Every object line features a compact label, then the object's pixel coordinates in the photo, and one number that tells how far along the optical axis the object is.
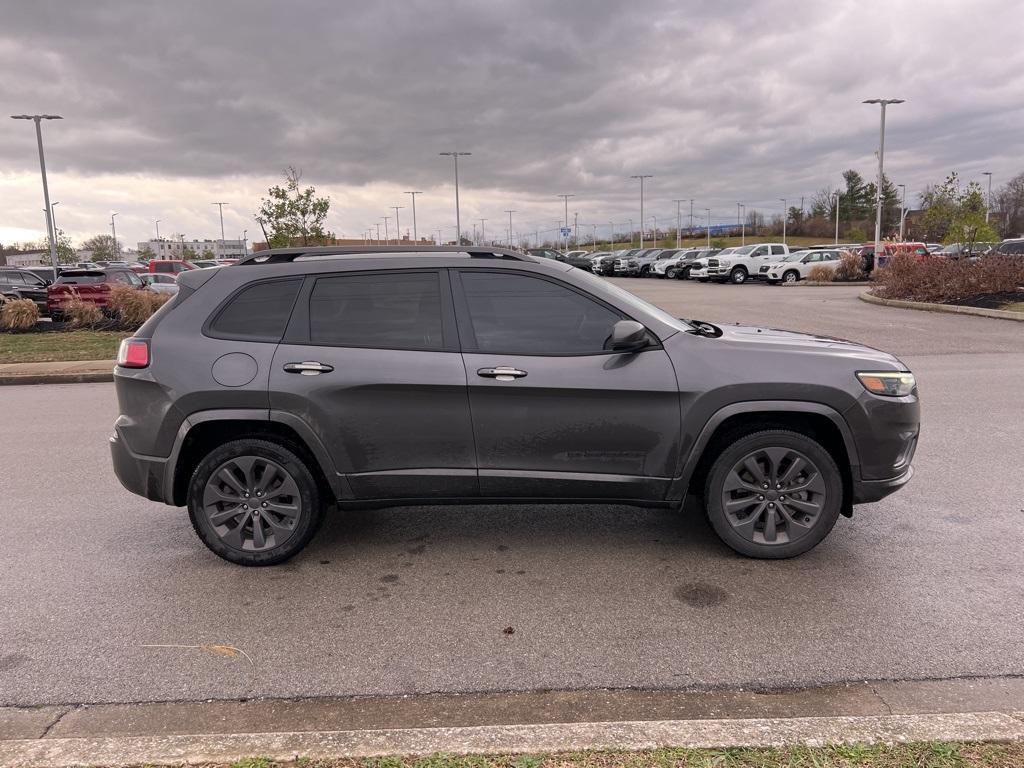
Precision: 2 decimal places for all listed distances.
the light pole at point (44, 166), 35.03
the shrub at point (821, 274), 33.22
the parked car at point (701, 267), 37.31
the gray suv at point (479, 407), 3.93
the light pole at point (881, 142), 35.88
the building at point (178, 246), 117.78
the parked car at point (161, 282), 23.86
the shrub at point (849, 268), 33.50
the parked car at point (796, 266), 33.62
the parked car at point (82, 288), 18.42
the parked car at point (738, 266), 35.59
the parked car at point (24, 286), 20.79
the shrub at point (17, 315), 16.88
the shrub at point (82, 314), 17.58
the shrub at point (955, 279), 19.25
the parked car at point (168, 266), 33.28
